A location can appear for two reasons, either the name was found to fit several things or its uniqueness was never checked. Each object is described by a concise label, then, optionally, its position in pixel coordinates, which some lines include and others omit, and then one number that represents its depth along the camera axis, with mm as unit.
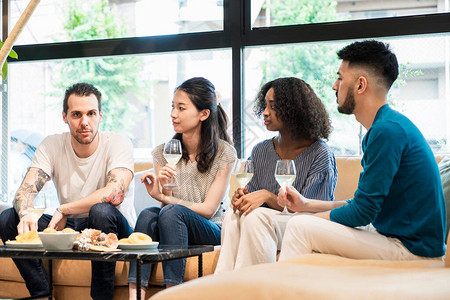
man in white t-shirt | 3166
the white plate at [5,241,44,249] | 2625
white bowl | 2498
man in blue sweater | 2145
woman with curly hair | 2611
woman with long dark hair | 2936
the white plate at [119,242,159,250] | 2479
